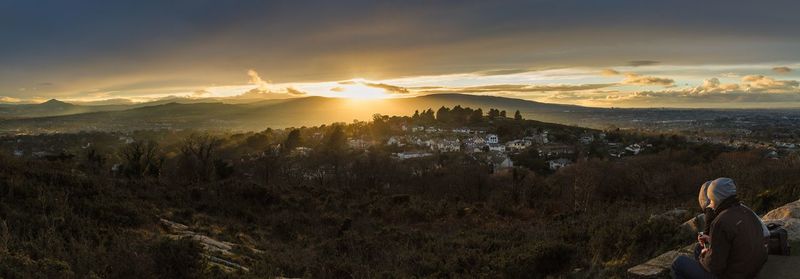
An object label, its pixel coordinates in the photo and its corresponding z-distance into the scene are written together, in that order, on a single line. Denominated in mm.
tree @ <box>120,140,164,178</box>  30297
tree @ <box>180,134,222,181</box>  32319
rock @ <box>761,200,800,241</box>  5797
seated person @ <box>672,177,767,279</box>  4305
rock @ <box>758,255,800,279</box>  4762
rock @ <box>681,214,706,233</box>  7570
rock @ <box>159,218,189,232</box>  11367
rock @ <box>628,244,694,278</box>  5688
